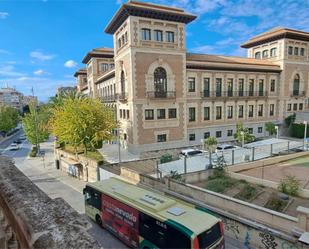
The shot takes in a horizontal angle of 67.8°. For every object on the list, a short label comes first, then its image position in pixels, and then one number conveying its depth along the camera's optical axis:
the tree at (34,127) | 41.31
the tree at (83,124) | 24.77
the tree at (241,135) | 30.84
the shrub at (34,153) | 40.76
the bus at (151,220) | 8.45
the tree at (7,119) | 59.58
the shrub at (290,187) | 14.28
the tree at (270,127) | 36.22
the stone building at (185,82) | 27.80
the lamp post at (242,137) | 29.71
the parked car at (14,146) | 47.73
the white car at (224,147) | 28.18
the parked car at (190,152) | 25.92
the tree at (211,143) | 26.88
